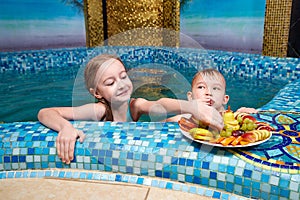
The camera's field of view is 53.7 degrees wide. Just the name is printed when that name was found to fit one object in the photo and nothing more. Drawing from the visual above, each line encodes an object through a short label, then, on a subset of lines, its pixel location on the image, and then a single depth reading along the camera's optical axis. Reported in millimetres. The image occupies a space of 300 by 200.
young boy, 2059
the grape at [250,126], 1703
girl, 1738
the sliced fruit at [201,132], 1572
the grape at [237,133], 1655
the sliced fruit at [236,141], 1525
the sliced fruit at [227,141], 1521
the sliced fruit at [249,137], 1540
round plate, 1491
